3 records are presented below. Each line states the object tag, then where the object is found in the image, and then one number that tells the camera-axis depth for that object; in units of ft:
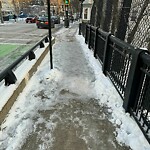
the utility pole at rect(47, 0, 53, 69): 12.35
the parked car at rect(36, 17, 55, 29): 63.05
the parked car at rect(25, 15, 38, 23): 107.81
